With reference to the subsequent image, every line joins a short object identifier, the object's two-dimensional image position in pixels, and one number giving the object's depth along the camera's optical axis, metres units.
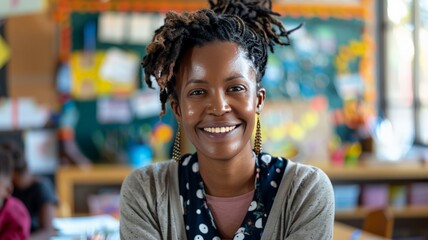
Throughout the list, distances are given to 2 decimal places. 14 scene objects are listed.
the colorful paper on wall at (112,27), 4.75
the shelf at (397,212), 4.79
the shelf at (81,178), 4.44
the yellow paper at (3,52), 4.54
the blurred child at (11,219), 2.23
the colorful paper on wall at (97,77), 4.69
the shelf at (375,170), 4.69
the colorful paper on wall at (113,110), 4.75
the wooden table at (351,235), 2.53
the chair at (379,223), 2.62
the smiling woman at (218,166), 1.59
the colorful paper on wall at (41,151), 4.61
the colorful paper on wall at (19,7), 4.54
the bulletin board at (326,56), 5.01
